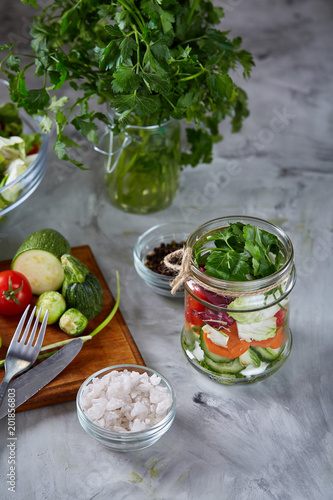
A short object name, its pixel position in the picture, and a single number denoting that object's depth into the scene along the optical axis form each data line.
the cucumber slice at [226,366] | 0.91
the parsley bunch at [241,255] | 0.88
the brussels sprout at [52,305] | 0.96
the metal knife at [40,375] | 0.89
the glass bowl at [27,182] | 1.01
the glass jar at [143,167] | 1.07
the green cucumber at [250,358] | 0.90
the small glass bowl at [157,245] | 1.01
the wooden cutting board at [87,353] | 0.90
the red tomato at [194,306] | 0.90
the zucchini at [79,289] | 0.96
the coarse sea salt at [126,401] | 0.86
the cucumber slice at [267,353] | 0.90
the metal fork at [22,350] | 0.91
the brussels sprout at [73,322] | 0.95
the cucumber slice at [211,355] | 0.91
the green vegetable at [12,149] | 1.02
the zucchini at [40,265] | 0.99
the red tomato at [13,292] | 0.96
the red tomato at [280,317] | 0.90
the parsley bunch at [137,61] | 0.93
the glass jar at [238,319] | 0.88
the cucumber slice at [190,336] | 0.92
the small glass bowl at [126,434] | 0.85
